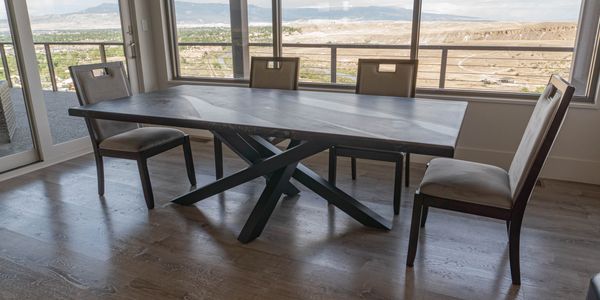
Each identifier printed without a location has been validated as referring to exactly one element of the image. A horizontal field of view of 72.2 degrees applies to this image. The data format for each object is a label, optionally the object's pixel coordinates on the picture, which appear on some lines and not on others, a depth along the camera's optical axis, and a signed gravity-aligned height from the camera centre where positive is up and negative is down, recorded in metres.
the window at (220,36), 4.11 -0.04
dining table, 1.77 -0.42
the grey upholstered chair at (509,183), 1.66 -0.67
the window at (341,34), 3.57 -0.02
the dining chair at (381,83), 2.66 -0.36
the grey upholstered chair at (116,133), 2.64 -0.67
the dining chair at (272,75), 3.14 -0.33
